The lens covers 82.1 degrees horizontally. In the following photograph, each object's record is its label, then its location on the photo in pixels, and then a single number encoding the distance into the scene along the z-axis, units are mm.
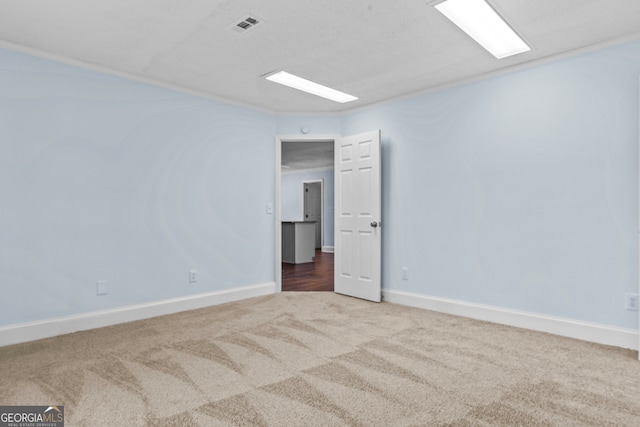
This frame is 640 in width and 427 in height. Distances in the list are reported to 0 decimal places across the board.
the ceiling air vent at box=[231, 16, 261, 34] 2642
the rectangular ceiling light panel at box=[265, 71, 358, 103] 3801
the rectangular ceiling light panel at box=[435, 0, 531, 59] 2527
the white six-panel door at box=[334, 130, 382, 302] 4488
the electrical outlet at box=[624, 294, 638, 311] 2873
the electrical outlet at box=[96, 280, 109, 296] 3468
